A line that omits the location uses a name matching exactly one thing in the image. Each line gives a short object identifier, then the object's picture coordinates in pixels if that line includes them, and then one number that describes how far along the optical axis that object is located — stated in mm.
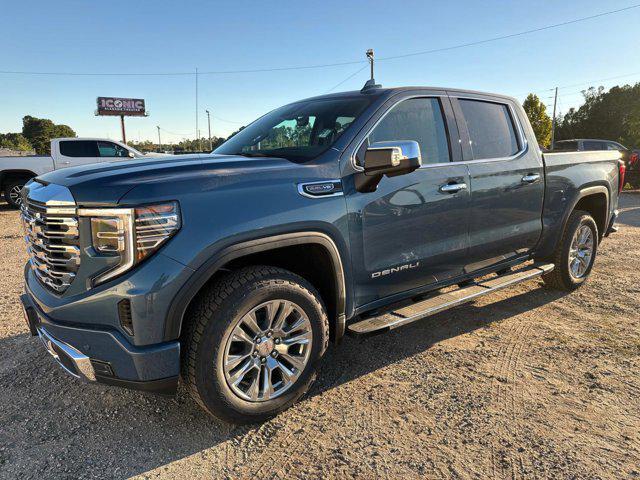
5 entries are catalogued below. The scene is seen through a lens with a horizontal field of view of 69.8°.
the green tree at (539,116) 54238
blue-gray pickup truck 2221
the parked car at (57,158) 12227
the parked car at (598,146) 16625
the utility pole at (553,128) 50419
